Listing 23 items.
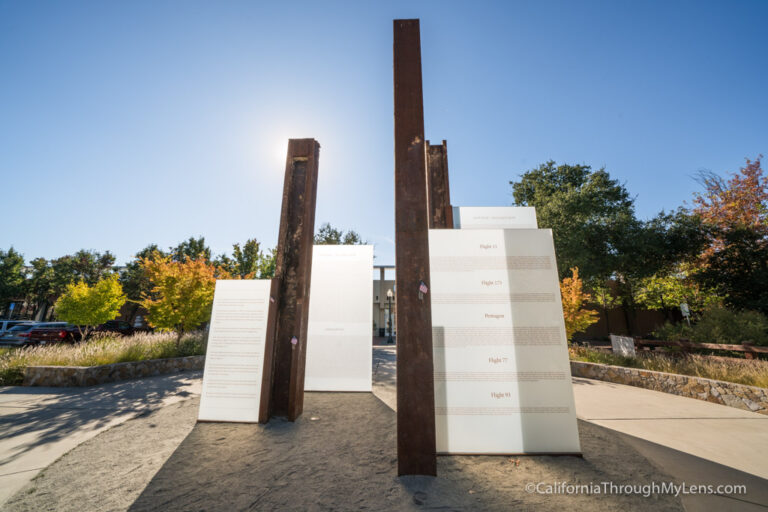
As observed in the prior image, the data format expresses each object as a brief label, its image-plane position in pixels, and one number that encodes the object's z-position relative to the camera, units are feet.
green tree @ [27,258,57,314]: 104.06
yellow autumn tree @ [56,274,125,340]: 38.88
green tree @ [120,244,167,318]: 81.65
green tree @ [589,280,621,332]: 70.90
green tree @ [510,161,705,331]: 57.31
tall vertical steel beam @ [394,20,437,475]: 10.32
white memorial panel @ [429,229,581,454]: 11.83
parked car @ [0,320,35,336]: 63.77
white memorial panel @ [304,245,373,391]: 23.17
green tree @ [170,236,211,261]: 81.97
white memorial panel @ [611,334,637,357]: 30.76
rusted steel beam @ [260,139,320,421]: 16.50
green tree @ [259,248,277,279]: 52.13
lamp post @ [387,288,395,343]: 68.82
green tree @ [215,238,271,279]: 52.13
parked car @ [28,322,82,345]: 42.32
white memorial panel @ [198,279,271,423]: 15.60
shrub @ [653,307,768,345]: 29.36
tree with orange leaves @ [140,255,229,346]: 32.94
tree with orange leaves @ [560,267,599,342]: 35.32
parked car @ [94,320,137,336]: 60.70
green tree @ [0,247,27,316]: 98.84
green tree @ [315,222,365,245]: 77.71
